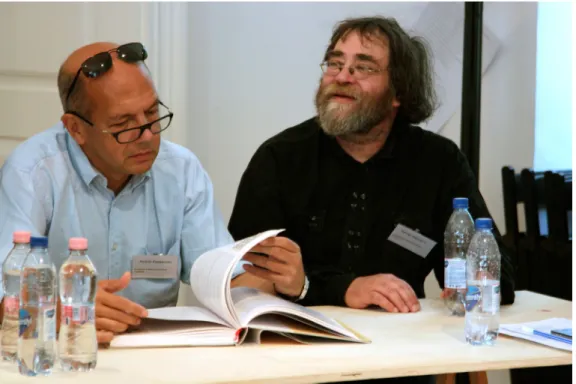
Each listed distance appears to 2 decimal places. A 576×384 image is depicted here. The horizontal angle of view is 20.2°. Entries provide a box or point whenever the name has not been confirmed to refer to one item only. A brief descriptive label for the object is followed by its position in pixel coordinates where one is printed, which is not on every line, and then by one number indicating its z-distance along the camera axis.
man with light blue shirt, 3.41
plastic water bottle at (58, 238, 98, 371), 2.86
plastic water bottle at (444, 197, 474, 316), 3.34
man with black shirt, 3.80
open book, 3.06
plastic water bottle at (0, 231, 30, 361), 2.92
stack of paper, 3.12
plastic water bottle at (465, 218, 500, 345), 3.13
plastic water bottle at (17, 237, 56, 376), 2.84
